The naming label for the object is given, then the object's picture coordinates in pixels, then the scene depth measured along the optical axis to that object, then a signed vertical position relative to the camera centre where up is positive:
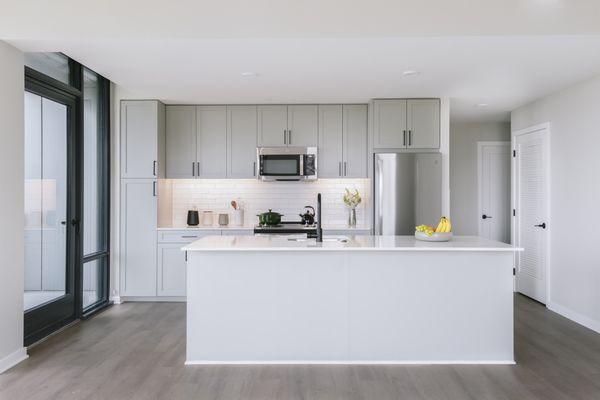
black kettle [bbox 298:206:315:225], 5.95 -0.23
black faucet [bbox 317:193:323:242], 3.92 -0.27
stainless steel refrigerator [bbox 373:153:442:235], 5.38 +0.08
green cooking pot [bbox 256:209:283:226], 5.76 -0.23
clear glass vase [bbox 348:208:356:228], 5.93 -0.23
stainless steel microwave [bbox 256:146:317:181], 5.79 +0.46
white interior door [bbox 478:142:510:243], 7.28 +0.14
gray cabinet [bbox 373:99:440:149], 5.50 +0.89
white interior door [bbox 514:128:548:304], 5.48 -0.14
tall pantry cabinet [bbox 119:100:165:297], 5.62 +0.03
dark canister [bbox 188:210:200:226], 5.91 -0.23
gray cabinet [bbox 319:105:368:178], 5.84 +0.78
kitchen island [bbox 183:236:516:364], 3.59 -0.82
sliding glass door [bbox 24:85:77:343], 3.99 -0.13
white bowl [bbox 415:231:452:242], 3.87 -0.31
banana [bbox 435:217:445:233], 3.92 -0.24
